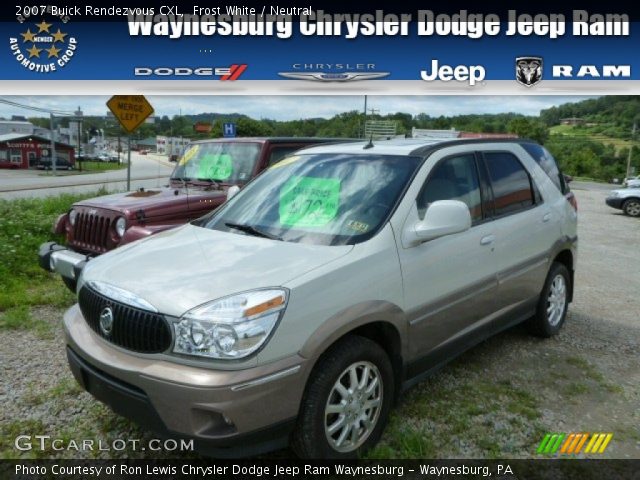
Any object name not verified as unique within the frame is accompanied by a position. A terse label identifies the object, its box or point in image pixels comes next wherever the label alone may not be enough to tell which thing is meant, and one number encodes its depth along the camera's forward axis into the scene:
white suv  2.29
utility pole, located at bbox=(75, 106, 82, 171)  42.55
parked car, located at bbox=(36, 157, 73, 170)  42.93
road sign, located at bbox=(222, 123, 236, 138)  14.85
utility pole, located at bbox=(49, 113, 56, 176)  37.85
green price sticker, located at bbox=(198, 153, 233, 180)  6.32
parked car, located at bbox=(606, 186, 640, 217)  16.34
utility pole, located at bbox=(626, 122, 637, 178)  76.65
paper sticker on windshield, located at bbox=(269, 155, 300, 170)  3.92
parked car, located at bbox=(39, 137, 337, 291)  4.76
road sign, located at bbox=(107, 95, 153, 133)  9.86
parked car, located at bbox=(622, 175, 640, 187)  19.04
